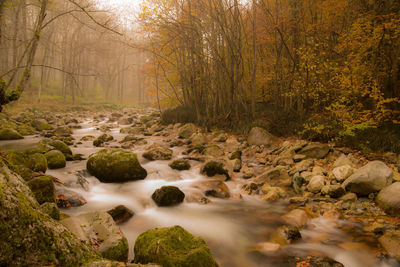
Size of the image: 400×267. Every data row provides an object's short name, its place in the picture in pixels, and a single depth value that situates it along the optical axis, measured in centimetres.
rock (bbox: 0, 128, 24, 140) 904
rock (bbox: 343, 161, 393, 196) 482
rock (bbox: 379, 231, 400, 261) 324
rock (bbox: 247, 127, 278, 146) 936
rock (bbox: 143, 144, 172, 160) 854
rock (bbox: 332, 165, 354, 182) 555
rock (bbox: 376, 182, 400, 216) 422
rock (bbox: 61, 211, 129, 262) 265
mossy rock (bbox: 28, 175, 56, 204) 362
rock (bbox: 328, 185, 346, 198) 510
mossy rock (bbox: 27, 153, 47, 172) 513
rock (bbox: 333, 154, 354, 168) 611
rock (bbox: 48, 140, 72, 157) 766
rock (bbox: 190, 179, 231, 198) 573
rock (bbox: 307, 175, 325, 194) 549
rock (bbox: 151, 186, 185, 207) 512
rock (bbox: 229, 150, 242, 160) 803
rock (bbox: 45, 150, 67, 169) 639
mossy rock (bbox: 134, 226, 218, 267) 244
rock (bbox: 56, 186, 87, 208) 455
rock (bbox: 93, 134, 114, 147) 1034
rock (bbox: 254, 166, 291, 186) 619
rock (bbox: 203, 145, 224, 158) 888
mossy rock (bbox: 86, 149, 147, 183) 618
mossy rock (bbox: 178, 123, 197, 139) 1247
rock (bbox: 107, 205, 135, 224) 429
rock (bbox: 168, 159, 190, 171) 749
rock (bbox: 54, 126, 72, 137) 1216
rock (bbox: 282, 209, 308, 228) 431
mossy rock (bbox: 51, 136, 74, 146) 1012
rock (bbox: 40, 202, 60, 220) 281
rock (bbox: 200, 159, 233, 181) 674
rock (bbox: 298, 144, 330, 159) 707
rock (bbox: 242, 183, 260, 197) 584
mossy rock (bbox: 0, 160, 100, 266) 147
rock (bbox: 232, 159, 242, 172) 730
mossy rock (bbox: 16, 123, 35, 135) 1079
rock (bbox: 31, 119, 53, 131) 1272
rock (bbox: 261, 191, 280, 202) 540
